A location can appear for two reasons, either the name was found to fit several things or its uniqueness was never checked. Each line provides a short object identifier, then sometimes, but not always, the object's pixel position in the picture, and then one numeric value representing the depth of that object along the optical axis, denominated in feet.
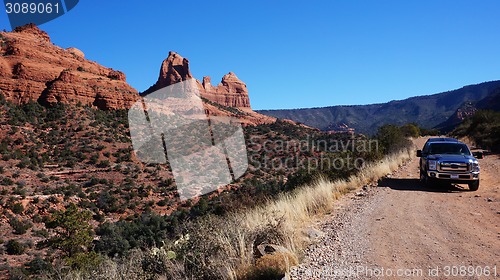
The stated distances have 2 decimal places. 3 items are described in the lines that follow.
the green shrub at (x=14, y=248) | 56.70
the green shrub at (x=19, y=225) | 65.42
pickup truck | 37.99
